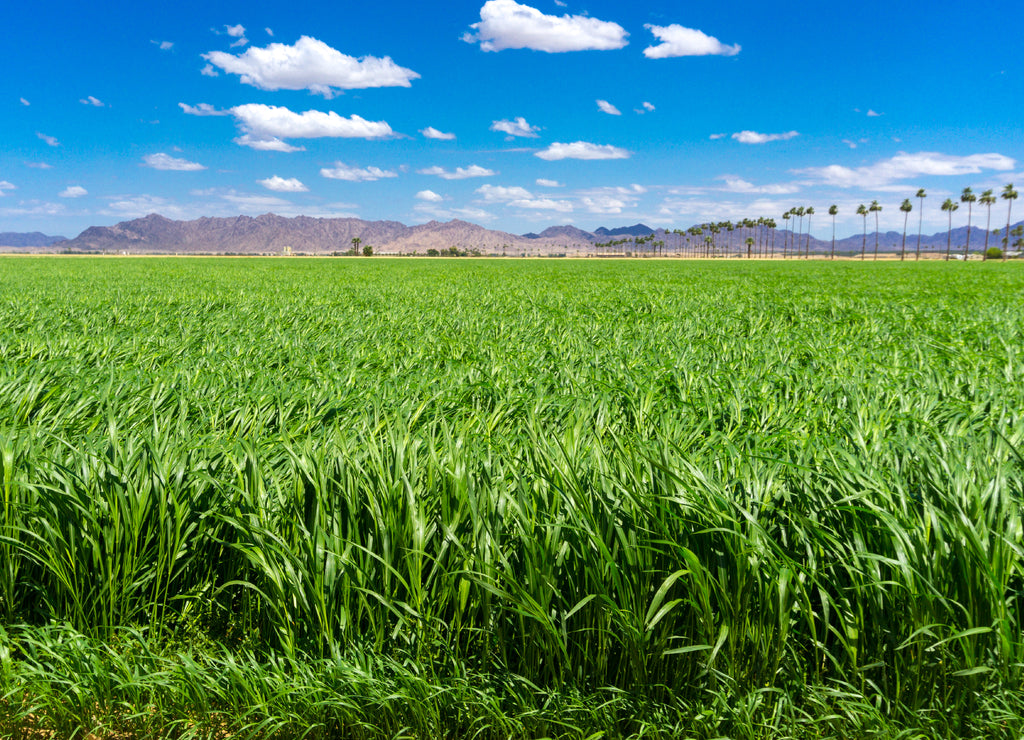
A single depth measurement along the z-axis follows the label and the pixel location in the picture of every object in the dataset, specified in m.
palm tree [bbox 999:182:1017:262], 170.00
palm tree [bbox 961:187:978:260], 175.50
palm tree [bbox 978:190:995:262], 176.88
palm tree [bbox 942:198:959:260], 190.69
